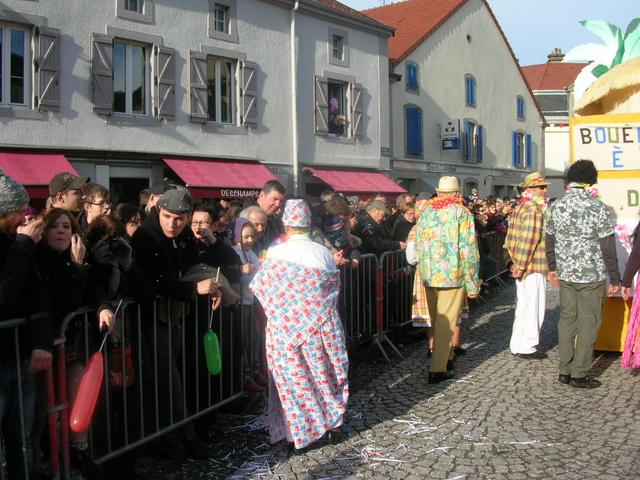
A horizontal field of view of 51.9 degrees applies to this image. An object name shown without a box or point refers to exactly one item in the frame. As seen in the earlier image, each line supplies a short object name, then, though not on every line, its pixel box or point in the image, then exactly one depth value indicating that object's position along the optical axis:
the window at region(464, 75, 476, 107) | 27.03
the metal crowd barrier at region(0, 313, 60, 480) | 3.25
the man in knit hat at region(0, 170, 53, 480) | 3.20
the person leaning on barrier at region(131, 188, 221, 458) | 4.18
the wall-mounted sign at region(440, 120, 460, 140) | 25.27
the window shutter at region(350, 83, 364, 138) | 20.38
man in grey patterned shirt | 5.74
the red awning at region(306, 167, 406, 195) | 19.12
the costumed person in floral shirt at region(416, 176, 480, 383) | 5.91
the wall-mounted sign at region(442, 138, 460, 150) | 25.09
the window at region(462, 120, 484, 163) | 26.98
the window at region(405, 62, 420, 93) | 23.47
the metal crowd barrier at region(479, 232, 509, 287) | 11.22
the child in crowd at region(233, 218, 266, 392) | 5.25
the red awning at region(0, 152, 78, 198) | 12.39
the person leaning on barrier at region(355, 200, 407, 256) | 7.45
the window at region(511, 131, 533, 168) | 31.09
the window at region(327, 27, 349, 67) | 19.87
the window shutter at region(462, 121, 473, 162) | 26.86
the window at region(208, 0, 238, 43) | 16.55
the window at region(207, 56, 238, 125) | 16.66
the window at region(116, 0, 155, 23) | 14.36
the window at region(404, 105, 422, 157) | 23.34
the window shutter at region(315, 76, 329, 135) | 19.11
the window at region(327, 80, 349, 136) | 20.11
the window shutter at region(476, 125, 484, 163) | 27.94
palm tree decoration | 8.94
